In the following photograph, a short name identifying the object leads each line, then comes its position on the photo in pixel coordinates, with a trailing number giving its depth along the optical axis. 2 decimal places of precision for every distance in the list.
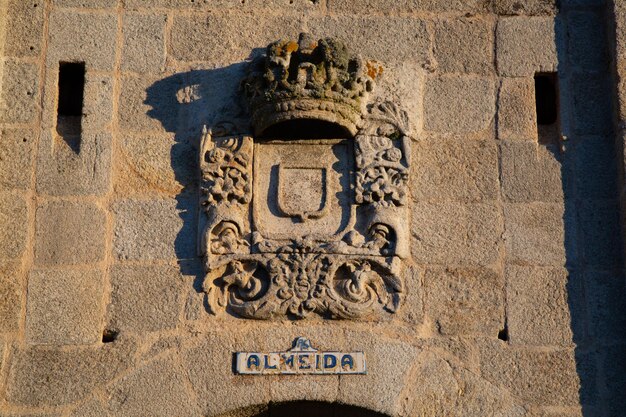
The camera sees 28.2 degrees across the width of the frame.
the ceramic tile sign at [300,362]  6.20
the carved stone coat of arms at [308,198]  6.33
